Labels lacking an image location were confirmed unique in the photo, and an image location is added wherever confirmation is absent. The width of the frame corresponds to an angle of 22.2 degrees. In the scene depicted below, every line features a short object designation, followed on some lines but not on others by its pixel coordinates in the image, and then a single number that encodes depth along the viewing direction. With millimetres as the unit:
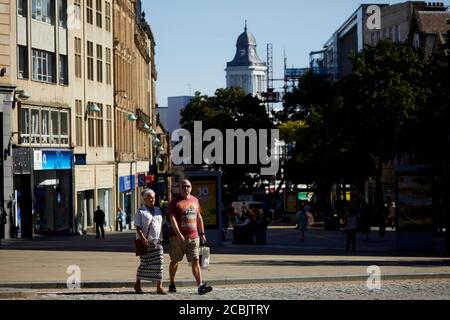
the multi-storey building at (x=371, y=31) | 88200
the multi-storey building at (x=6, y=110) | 49531
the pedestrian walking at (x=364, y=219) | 47400
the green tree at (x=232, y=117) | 105688
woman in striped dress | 20078
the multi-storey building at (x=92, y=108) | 60438
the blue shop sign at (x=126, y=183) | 73688
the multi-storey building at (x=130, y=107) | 73625
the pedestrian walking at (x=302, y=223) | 46125
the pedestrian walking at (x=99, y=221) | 50719
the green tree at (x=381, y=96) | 62250
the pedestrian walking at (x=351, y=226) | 38688
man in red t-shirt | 20047
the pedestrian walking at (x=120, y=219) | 67938
